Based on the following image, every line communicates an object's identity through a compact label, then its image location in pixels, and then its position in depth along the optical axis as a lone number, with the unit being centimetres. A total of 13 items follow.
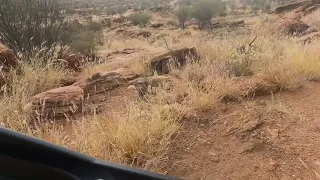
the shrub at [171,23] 2104
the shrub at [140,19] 2149
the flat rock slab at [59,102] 290
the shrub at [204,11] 1877
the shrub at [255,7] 2352
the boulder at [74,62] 527
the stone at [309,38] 621
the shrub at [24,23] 557
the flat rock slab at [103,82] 361
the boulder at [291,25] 907
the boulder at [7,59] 400
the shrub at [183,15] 1973
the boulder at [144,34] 1650
